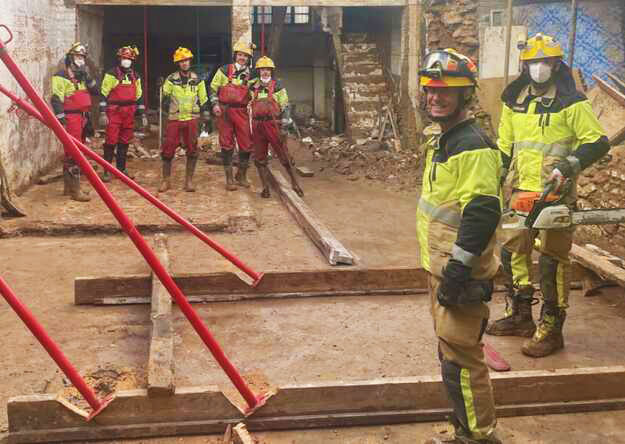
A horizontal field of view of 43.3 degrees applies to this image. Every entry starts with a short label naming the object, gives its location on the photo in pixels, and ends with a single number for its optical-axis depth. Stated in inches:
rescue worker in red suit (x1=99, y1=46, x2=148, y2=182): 451.5
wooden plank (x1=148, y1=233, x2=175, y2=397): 163.8
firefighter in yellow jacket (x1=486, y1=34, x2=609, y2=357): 206.7
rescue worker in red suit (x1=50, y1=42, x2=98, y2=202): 408.2
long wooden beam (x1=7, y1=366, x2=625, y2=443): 161.9
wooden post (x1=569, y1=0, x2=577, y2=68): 394.3
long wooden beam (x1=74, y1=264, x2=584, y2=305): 259.4
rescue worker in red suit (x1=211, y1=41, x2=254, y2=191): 445.7
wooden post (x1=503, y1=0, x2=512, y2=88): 439.8
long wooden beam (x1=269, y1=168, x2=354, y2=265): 295.7
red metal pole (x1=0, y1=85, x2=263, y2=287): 191.3
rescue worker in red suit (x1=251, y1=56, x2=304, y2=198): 440.8
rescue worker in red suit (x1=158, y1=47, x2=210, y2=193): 442.9
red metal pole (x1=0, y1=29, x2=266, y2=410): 147.1
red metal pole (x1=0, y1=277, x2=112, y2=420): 146.6
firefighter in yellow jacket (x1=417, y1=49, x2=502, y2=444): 145.5
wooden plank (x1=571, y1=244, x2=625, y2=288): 250.5
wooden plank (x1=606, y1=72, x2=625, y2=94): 425.8
